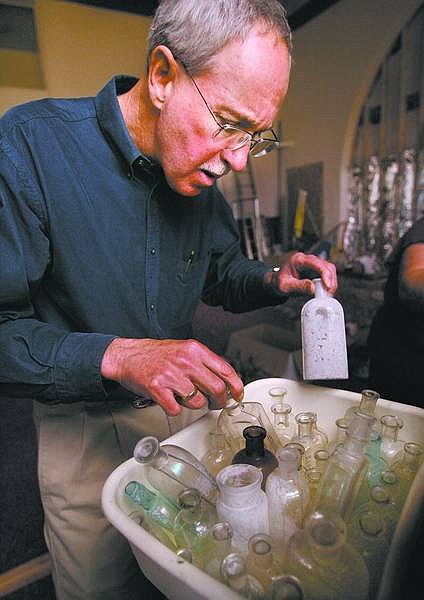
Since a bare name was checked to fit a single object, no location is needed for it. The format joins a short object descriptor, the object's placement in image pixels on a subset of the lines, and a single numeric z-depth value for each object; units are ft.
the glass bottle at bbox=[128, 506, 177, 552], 1.70
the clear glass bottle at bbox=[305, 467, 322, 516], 1.95
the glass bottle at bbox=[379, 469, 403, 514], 1.85
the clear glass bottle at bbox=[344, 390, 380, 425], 2.20
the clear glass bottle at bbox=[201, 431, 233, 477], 2.21
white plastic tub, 1.28
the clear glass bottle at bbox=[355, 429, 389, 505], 1.90
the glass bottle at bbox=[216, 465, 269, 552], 1.57
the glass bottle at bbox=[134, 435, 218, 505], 1.84
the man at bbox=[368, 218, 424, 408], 4.11
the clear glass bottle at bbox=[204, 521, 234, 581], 1.52
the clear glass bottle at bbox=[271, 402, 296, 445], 2.38
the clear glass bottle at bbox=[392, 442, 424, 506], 1.88
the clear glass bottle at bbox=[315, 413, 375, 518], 1.65
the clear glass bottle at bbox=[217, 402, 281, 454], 2.29
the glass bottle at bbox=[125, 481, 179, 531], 1.72
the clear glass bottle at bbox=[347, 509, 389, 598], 1.54
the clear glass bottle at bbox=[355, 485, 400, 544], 1.70
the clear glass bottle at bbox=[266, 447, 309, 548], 1.69
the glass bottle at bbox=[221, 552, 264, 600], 1.36
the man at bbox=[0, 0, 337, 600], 2.34
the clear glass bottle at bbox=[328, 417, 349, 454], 2.15
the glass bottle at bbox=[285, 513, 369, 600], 1.33
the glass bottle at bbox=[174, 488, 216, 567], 1.66
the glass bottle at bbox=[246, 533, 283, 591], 1.44
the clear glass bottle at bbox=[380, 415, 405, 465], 2.10
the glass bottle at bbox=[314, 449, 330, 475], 1.98
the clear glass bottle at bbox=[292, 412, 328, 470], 2.21
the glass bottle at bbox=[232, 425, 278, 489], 1.93
